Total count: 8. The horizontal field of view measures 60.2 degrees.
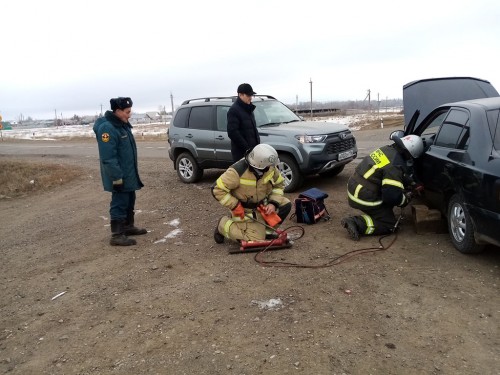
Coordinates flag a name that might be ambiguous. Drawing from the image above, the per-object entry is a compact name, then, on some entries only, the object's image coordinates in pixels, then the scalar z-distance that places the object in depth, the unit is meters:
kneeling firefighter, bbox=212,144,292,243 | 5.01
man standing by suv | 6.48
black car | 3.93
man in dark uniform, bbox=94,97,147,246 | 5.49
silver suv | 7.57
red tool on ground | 5.12
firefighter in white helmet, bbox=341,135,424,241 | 5.12
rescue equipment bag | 6.08
